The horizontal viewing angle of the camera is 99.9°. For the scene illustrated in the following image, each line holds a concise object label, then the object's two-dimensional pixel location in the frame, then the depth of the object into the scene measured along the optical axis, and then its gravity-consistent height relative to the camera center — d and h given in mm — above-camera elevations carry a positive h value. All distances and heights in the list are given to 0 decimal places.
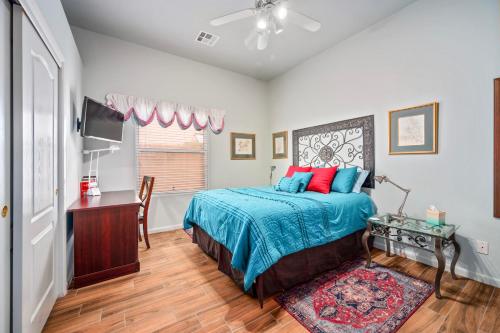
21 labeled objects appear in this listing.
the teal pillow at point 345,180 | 2859 -200
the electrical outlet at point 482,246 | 2035 -797
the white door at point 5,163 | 1076 +18
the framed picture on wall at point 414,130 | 2359 +425
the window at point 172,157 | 3467 +156
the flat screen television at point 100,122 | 2379 +553
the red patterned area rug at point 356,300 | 1523 -1140
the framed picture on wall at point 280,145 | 4371 +444
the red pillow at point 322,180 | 2909 -205
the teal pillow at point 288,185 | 2959 -287
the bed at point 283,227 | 1760 -612
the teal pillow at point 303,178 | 3002 -180
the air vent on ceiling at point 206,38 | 3082 +1936
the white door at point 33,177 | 1186 -67
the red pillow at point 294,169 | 3469 -65
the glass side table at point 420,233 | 1821 -664
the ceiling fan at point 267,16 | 2041 +1517
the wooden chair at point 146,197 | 2719 -433
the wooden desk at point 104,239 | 1987 -726
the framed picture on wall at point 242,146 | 4355 +425
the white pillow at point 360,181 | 2885 -215
